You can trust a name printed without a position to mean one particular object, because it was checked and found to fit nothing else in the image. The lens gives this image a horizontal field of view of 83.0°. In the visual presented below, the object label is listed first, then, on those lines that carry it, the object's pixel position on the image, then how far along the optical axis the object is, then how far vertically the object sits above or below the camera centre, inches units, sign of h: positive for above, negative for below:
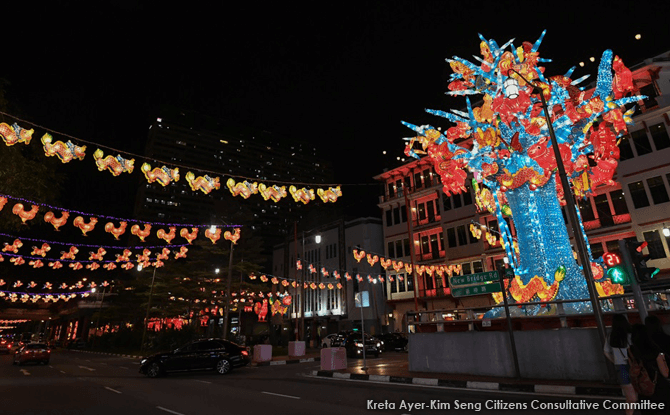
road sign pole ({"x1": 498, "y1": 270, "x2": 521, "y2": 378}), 426.0 -12.6
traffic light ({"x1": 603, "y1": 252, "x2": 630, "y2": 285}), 312.0 +34.9
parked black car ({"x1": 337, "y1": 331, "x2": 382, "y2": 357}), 892.0 -36.6
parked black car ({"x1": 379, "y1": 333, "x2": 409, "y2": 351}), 1116.5 -38.2
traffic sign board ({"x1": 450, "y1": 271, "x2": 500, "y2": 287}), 454.6 +53.5
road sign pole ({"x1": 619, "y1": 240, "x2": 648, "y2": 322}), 287.0 +27.8
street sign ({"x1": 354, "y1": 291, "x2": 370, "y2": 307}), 581.0 +44.3
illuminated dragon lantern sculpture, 528.7 +254.2
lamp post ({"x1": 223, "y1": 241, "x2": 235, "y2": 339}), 938.5 +43.8
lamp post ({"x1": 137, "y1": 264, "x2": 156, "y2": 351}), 1308.3 +117.0
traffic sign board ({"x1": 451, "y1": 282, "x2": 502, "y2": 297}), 447.4 +40.1
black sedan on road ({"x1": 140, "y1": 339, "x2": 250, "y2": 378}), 628.4 -36.7
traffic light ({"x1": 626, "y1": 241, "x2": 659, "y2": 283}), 288.0 +39.7
